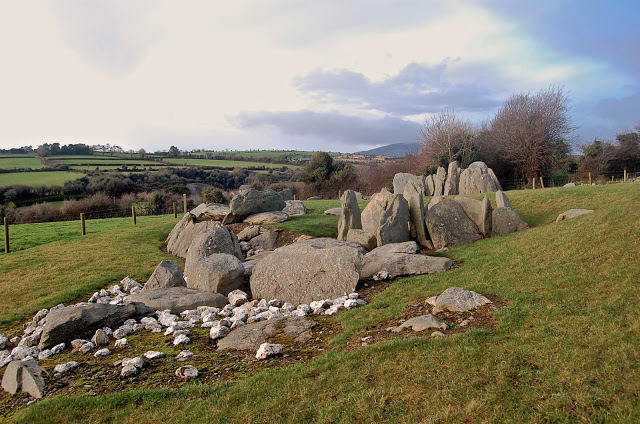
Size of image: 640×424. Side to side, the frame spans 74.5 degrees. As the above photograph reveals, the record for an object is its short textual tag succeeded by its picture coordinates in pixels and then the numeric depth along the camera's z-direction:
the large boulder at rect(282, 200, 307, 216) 29.72
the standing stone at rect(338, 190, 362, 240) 19.98
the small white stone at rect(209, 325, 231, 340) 9.24
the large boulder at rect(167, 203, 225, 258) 21.64
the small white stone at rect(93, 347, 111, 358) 8.61
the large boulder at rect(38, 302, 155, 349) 9.29
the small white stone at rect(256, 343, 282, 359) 7.78
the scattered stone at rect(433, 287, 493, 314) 8.95
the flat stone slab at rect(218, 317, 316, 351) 8.61
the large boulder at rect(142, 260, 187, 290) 13.59
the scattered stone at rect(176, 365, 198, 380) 7.15
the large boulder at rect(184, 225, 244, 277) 16.83
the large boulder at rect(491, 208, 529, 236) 19.33
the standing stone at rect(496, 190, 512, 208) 21.72
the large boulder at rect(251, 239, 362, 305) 11.75
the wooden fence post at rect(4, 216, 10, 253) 20.42
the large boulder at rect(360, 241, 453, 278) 12.98
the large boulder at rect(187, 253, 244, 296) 12.93
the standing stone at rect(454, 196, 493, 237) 19.20
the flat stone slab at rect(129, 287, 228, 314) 11.57
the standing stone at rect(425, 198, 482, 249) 18.12
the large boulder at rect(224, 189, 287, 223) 24.52
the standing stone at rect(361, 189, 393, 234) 20.52
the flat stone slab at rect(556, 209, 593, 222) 18.68
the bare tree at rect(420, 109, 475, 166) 50.41
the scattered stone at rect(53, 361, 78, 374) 7.82
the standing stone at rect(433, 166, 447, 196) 36.84
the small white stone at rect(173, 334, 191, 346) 8.98
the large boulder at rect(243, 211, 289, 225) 24.05
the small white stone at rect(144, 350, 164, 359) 8.13
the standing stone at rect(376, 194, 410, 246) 17.86
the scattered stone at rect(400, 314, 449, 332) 8.02
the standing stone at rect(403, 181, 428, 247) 18.73
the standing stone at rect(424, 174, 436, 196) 37.84
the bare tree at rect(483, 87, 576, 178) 47.50
